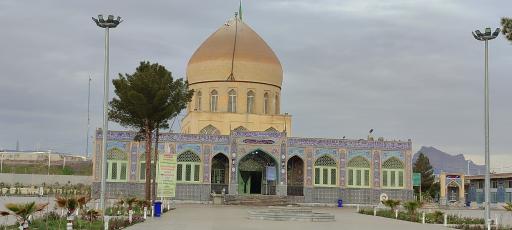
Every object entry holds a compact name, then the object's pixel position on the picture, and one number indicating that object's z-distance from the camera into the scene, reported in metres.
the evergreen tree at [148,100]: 35.88
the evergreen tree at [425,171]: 66.50
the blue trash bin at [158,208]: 29.22
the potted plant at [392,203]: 36.09
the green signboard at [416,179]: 50.69
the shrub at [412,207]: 32.75
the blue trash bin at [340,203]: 47.85
